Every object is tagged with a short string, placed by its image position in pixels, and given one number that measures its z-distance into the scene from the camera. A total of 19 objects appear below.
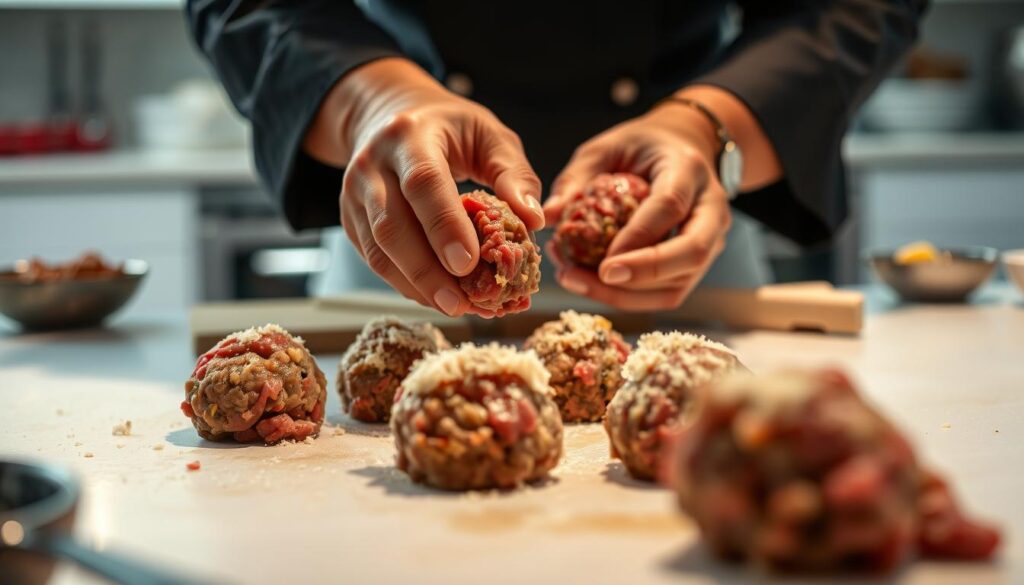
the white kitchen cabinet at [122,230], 1.27
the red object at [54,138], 1.43
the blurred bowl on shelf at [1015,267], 0.76
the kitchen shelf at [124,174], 1.28
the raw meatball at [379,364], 0.51
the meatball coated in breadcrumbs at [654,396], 0.41
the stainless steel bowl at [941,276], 0.78
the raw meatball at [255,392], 0.47
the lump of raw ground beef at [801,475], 0.30
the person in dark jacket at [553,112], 0.54
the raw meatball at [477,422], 0.40
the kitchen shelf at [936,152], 1.37
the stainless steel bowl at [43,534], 0.29
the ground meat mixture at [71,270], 0.74
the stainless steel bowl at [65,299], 0.73
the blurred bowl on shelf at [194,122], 1.49
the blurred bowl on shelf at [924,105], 1.57
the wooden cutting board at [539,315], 0.67
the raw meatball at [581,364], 0.51
